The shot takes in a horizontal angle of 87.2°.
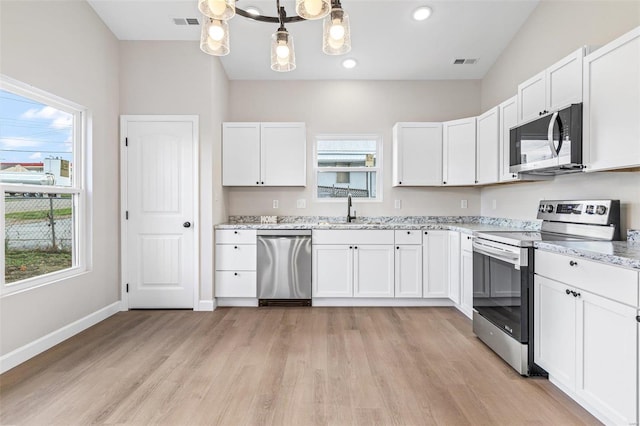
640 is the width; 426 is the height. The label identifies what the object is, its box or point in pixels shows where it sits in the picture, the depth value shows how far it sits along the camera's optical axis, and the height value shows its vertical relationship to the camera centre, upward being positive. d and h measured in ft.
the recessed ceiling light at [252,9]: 10.54 +6.31
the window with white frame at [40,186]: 8.36 +0.63
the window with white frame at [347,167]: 14.85 +1.86
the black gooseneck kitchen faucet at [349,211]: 14.18 -0.10
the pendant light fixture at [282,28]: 5.45 +3.23
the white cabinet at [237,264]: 12.73 -2.09
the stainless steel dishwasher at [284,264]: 12.71 -2.08
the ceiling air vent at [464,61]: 13.38 +5.93
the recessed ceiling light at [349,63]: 13.37 +5.88
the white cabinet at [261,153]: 13.61 +2.30
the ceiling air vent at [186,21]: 11.35 +6.40
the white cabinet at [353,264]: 12.69 -2.08
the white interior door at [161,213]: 12.42 -0.16
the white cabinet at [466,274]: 10.87 -2.15
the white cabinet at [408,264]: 12.69 -2.07
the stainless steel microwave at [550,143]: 7.47 +1.63
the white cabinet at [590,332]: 5.19 -2.19
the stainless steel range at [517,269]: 7.55 -1.47
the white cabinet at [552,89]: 7.61 +3.06
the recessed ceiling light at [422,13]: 10.91 +6.48
